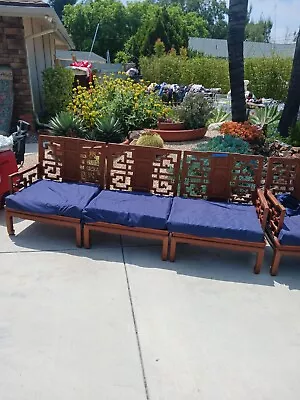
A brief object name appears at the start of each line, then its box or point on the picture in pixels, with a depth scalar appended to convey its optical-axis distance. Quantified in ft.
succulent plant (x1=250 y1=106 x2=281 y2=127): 26.06
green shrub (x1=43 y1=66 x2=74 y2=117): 28.91
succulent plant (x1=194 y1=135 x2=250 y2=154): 18.03
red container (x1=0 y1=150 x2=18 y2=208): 14.35
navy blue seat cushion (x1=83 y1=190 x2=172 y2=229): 11.62
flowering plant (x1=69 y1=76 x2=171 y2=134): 24.41
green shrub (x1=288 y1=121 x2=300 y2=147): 22.58
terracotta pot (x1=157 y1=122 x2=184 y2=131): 24.72
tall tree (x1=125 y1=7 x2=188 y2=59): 105.40
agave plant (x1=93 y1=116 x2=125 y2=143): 21.71
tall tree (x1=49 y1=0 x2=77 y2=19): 248.44
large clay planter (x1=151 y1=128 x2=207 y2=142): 24.34
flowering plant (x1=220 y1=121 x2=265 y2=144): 20.57
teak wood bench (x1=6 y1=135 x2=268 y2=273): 11.41
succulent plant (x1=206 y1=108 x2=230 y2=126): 29.43
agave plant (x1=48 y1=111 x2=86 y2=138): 21.31
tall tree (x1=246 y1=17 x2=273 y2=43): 239.50
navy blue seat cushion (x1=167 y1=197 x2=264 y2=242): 11.10
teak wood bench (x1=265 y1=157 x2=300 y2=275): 11.04
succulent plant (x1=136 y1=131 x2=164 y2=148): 20.33
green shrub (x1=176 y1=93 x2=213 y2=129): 25.21
